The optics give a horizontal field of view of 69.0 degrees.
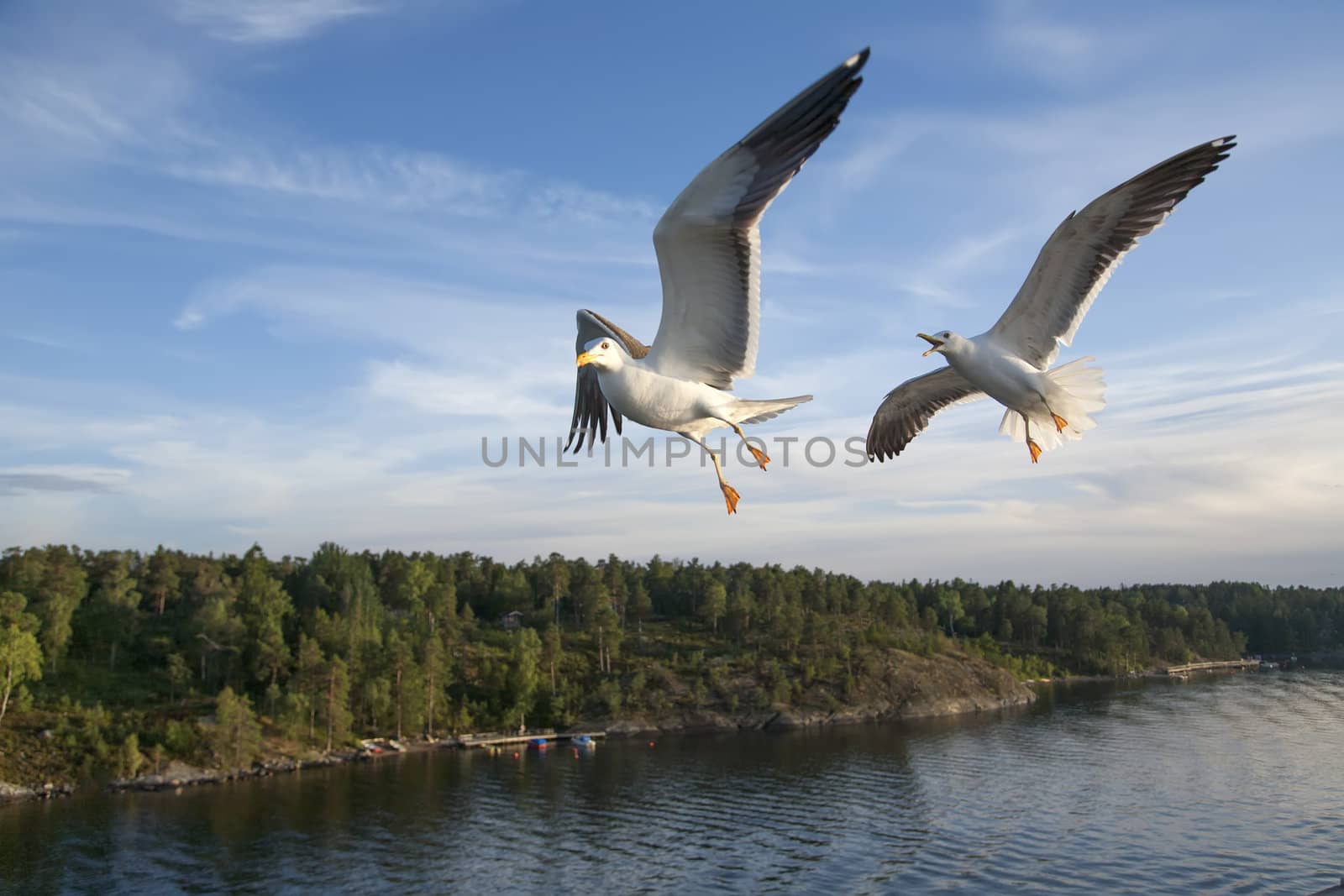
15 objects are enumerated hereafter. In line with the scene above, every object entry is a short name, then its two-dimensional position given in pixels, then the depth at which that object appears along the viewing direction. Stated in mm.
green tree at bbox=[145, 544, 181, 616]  85625
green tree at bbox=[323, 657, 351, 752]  67000
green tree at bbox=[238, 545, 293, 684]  70438
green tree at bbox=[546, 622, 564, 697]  84250
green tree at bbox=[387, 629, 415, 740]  72375
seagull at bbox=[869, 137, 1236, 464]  6586
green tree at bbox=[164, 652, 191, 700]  68375
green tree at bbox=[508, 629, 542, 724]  78500
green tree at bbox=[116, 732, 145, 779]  57781
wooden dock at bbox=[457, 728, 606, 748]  74312
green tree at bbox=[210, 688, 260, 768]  61906
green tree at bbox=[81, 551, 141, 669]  74688
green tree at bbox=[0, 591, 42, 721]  59062
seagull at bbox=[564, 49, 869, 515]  5277
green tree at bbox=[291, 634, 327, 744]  67000
